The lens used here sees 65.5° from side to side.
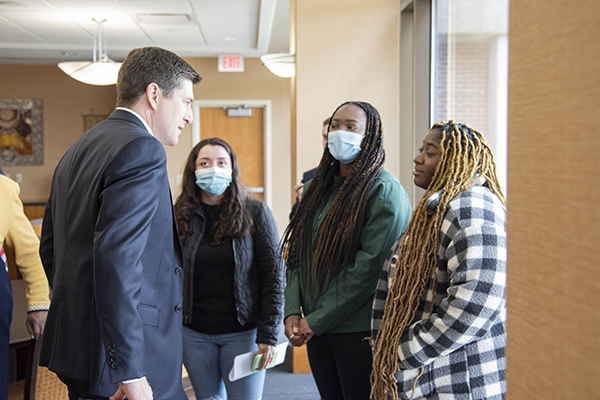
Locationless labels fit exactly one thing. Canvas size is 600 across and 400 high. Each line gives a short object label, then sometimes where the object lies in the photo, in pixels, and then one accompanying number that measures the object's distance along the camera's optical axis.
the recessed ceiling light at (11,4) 4.52
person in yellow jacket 1.71
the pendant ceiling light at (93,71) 4.53
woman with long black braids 1.54
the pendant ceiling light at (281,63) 3.40
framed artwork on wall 7.21
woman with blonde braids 1.10
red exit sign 6.68
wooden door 6.96
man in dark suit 1.02
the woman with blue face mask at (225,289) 1.85
